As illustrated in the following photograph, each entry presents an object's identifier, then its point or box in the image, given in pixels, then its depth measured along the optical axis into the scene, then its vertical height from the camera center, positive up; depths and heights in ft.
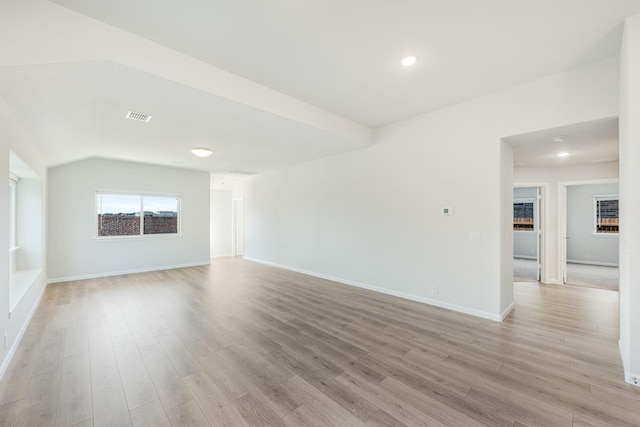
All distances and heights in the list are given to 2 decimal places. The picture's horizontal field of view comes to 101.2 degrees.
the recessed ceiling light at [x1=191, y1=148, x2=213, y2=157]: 15.98 +3.85
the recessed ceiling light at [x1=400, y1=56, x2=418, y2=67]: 8.96 +5.33
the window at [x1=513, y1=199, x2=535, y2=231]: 30.48 -0.16
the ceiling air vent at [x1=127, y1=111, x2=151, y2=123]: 10.75 +4.14
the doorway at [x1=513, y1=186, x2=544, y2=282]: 29.35 -1.60
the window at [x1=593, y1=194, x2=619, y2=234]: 25.84 -0.05
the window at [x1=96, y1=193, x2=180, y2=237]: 20.26 +0.03
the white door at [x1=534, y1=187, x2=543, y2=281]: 19.08 -1.41
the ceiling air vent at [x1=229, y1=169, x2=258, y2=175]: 24.11 +4.02
